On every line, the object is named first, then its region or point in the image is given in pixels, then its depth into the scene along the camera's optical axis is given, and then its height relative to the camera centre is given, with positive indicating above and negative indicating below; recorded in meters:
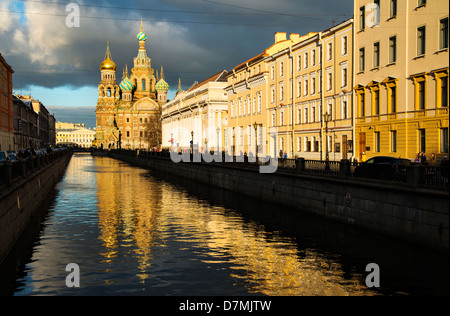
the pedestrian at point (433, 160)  31.80 -0.57
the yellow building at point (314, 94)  47.31 +6.12
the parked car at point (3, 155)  35.10 -0.10
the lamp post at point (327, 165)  26.69 -0.68
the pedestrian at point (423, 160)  28.90 -0.50
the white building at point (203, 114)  93.94 +7.83
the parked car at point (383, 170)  20.80 -0.81
